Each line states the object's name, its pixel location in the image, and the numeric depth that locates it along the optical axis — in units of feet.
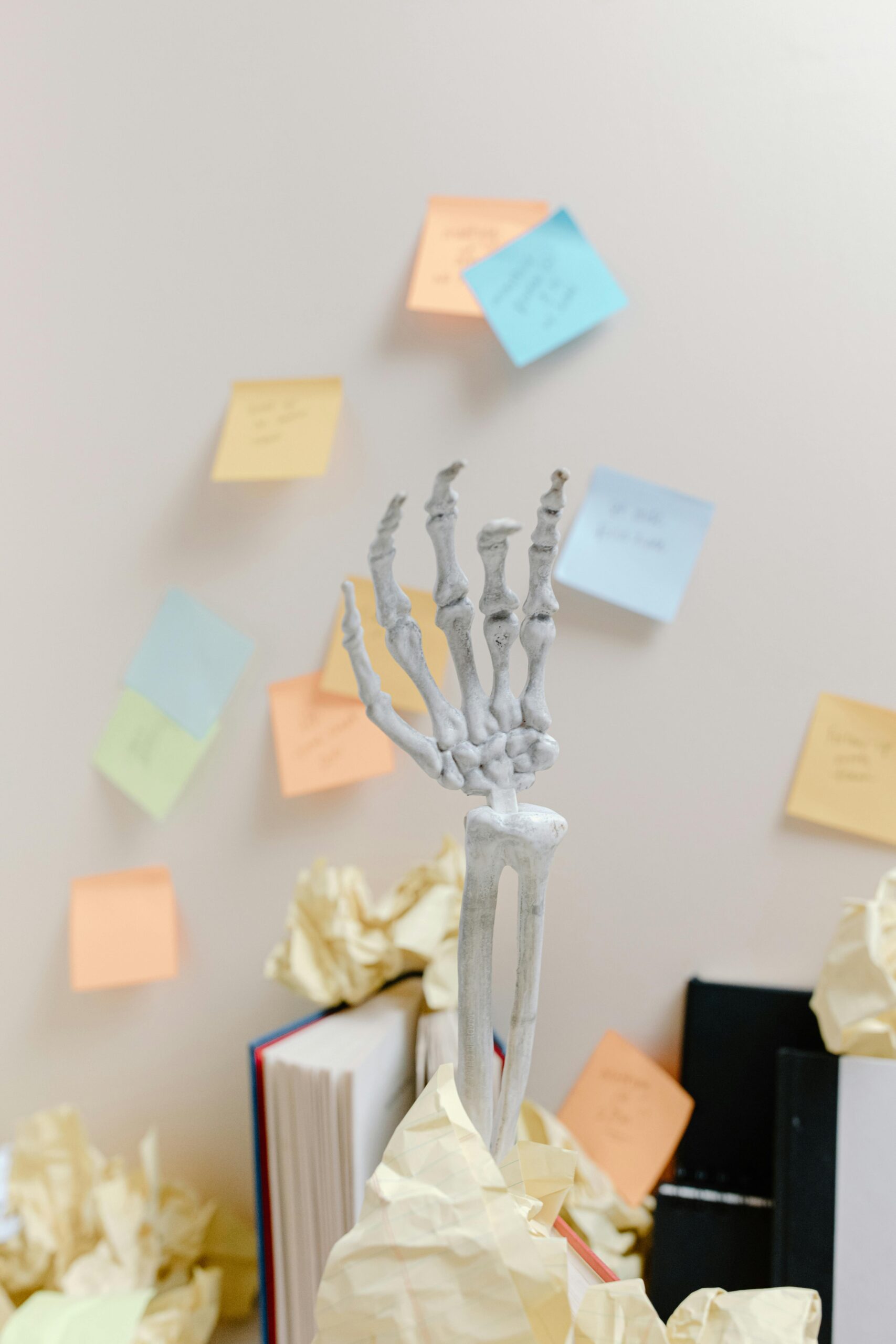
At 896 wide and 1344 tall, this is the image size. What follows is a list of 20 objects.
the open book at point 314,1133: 1.93
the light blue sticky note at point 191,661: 2.68
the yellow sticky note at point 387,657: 2.51
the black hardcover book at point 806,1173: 1.94
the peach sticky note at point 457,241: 2.48
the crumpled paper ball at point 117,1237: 2.25
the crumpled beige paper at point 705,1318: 1.20
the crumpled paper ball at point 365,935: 2.25
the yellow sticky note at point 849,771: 2.35
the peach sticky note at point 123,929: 2.76
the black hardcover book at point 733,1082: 2.35
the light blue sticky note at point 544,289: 2.42
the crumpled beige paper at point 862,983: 2.01
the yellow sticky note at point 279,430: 2.58
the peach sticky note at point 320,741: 2.60
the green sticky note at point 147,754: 2.71
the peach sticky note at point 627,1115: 2.39
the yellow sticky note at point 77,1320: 2.01
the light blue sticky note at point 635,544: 2.41
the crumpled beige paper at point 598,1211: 2.22
